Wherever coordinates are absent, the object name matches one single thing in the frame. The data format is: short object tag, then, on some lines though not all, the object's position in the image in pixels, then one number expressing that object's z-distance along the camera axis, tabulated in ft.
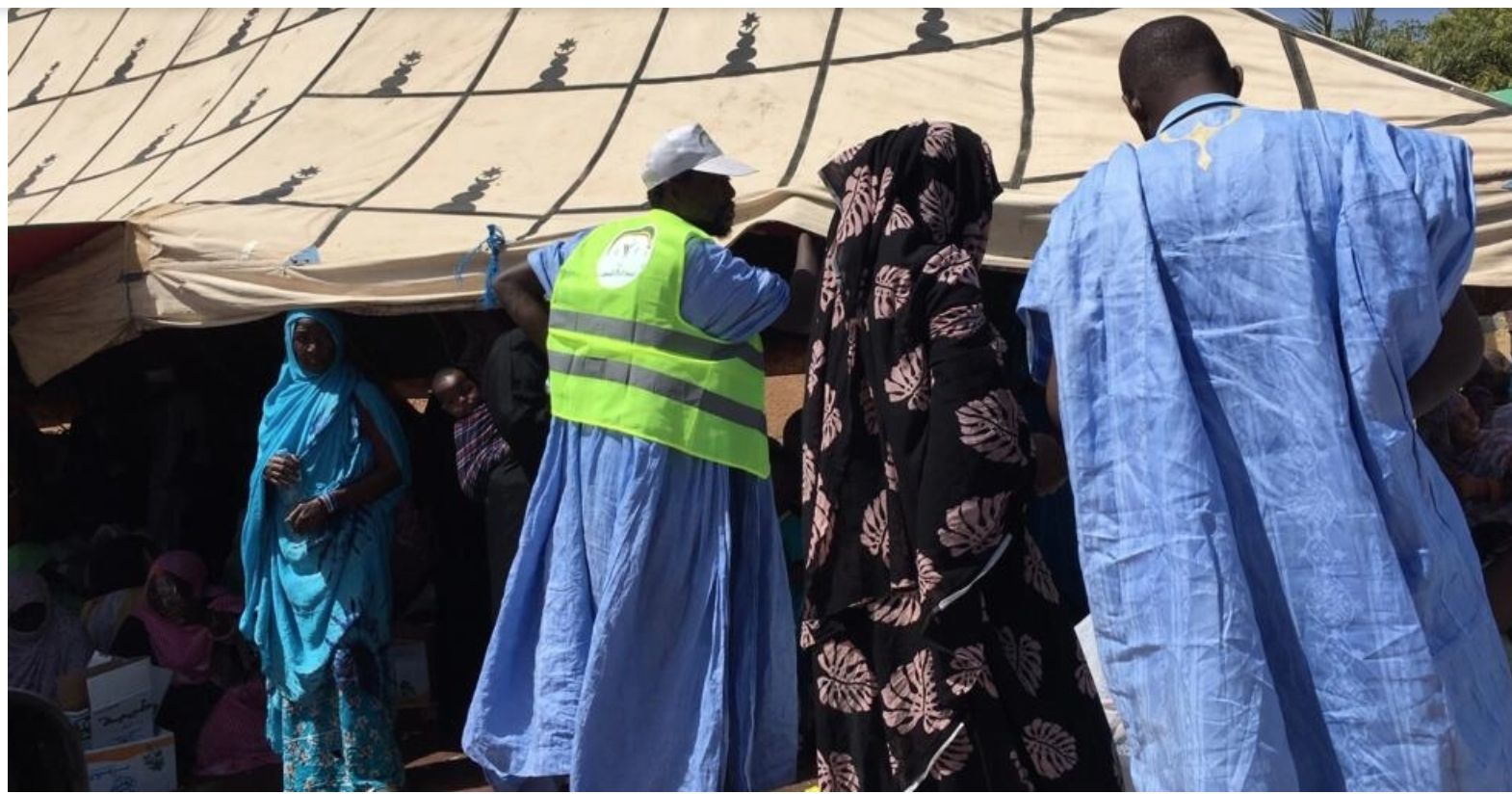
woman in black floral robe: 8.73
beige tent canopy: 15.24
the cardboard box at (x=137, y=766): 16.38
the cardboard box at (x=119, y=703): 16.90
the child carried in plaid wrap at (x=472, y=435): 15.69
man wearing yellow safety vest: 12.04
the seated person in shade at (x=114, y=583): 18.81
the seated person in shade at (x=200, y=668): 17.95
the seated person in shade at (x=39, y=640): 18.16
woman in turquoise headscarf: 15.75
